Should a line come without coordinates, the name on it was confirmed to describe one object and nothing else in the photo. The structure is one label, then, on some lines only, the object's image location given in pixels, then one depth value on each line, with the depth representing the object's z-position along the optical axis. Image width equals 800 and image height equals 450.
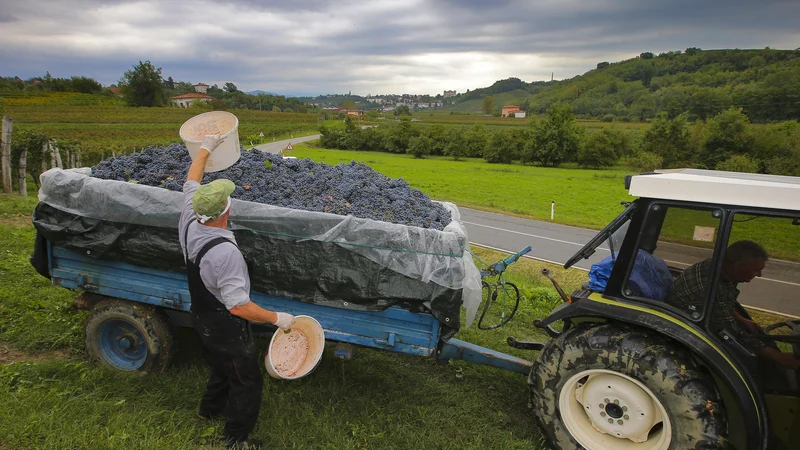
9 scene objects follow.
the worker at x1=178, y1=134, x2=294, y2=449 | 2.74
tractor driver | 2.78
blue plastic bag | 3.07
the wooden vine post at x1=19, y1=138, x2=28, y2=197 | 12.36
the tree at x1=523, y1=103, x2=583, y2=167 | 44.69
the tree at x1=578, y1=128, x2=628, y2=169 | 44.84
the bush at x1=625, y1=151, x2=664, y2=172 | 37.50
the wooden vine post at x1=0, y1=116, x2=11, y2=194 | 11.52
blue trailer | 3.33
